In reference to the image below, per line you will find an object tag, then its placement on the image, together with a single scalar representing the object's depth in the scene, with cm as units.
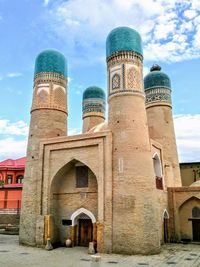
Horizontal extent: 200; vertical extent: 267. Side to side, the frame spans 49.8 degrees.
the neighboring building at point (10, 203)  2024
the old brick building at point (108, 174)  1062
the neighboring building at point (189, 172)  1885
